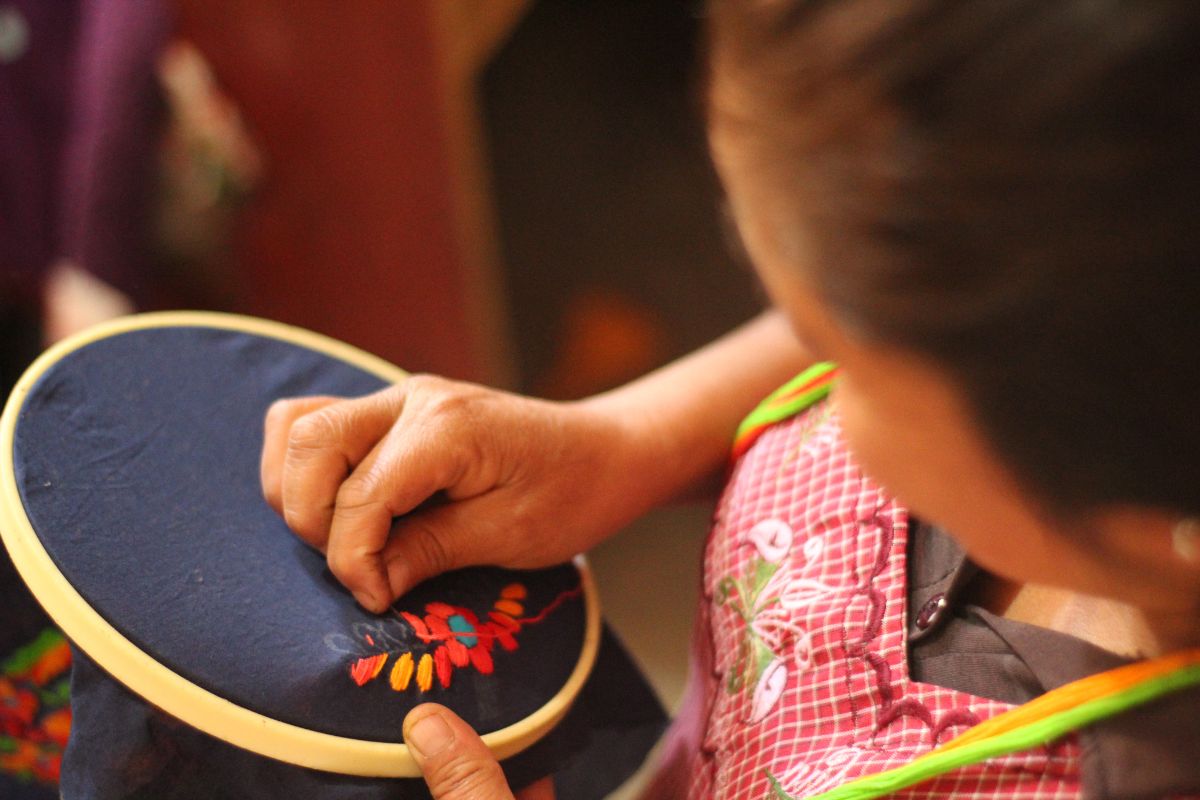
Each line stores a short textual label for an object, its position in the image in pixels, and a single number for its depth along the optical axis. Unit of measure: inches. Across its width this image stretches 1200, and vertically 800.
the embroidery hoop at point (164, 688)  37.2
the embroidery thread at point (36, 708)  41.0
